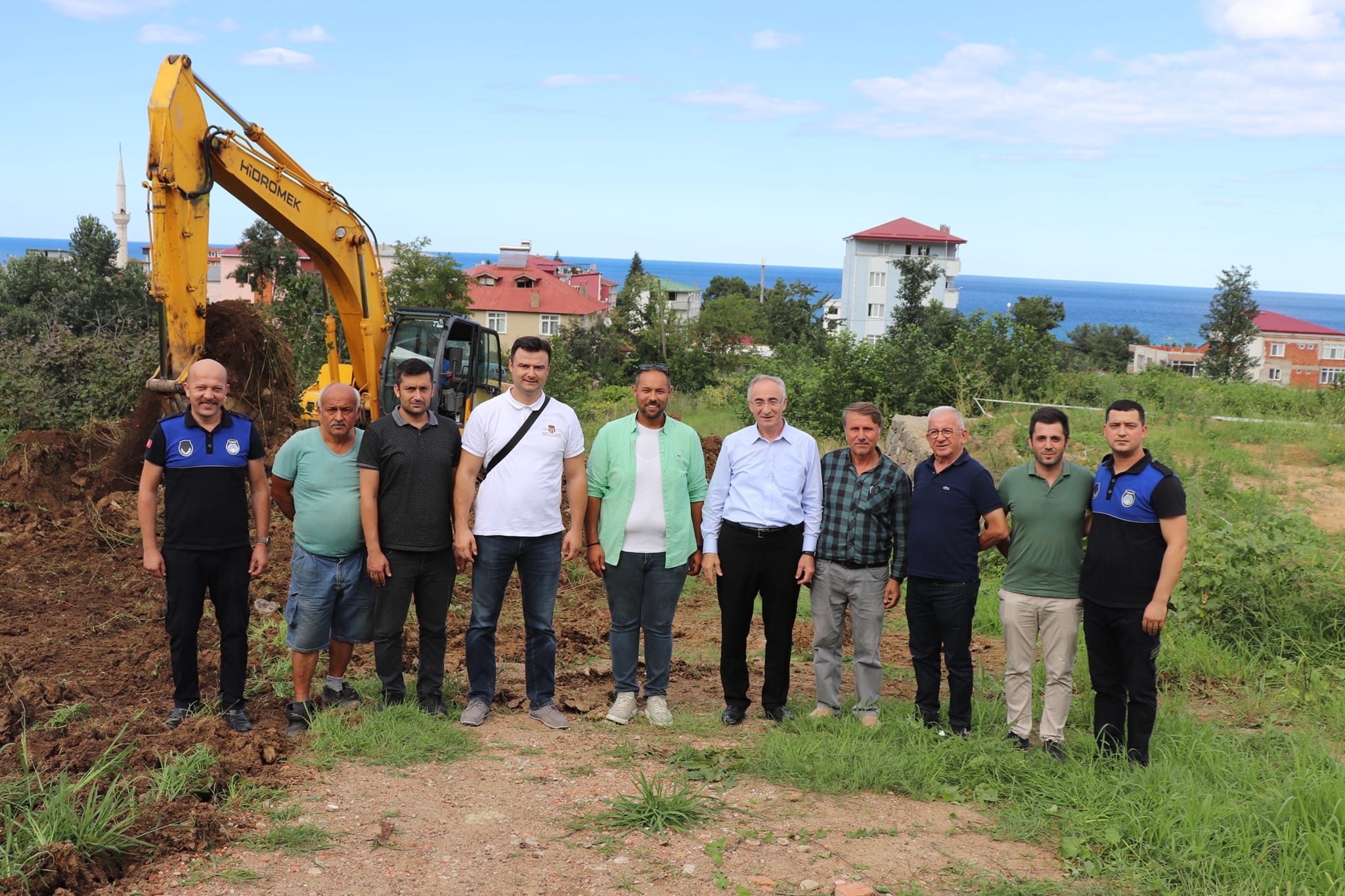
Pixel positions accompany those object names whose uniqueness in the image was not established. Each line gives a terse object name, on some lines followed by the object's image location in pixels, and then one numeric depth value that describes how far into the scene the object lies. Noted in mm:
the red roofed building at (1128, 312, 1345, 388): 77875
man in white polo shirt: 4973
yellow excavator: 8602
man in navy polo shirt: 4809
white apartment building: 73688
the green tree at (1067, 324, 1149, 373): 79531
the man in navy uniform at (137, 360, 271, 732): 4777
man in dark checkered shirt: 5020
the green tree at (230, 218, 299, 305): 46719
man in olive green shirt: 4605
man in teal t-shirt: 4875
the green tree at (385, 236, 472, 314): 49625
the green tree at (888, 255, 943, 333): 58625
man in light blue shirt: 5074
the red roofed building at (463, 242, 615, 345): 72500
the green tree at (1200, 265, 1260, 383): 49969
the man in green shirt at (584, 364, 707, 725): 5098
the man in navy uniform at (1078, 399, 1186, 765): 4305
